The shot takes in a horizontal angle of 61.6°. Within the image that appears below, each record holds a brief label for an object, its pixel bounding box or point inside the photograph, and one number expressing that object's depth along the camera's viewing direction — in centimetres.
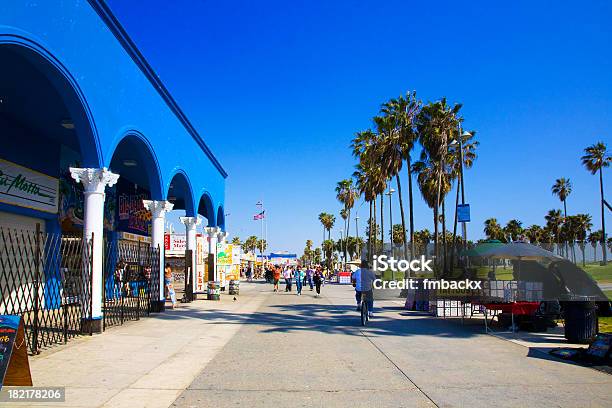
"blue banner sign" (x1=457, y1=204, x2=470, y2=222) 1892
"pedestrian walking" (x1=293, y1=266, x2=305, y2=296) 3079
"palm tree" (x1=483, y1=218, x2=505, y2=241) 9328
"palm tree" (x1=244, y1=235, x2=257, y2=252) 14675
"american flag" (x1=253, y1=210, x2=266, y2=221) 6235
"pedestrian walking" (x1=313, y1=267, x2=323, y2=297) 2935
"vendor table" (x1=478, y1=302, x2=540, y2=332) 1272
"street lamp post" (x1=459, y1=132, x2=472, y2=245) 2142
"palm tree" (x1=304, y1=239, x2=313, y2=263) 16375
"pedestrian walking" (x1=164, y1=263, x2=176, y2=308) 1887
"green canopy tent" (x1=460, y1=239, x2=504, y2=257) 1552
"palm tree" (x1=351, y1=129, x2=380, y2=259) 3886
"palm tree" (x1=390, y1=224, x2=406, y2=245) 10256
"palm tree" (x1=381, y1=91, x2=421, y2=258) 3158
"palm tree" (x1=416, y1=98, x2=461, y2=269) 2992
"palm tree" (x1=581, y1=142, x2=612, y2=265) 5886
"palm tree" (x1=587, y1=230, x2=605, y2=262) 9269
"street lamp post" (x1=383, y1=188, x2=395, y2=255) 4408
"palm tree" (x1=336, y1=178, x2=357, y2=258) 7756
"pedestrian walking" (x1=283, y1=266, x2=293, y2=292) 3447
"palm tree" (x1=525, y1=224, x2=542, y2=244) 9369
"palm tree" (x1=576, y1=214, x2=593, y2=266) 8281
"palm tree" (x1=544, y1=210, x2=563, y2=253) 8460
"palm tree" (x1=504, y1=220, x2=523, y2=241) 9469
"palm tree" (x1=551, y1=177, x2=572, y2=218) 8388
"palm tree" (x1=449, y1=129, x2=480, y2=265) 2250
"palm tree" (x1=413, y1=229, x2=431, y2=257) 10638
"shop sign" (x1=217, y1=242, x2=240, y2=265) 2922
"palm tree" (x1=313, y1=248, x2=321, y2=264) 15812
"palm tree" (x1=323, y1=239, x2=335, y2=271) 10566
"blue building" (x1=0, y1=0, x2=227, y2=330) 1062
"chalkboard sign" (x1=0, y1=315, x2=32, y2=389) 623
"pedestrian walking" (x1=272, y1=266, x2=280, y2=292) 3291
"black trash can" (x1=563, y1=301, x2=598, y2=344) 1102
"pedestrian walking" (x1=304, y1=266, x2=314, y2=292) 3991
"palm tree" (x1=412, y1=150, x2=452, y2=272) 3692
